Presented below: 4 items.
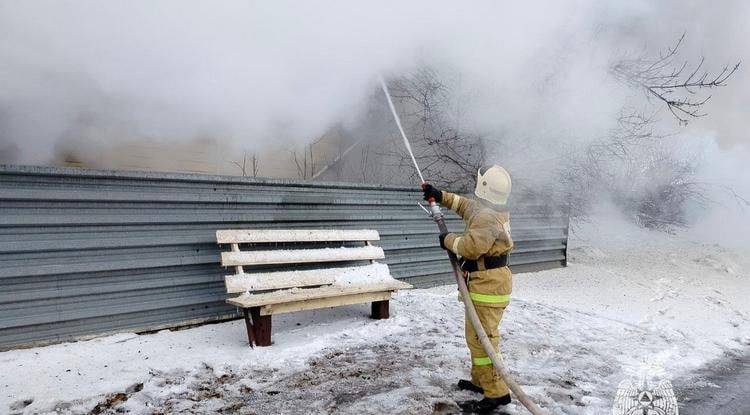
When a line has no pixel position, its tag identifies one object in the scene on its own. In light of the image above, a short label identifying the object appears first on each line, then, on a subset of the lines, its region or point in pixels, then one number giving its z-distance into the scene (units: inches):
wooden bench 155.6
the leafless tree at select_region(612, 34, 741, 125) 301.0
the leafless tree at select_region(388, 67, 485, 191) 291.0
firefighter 126.2
